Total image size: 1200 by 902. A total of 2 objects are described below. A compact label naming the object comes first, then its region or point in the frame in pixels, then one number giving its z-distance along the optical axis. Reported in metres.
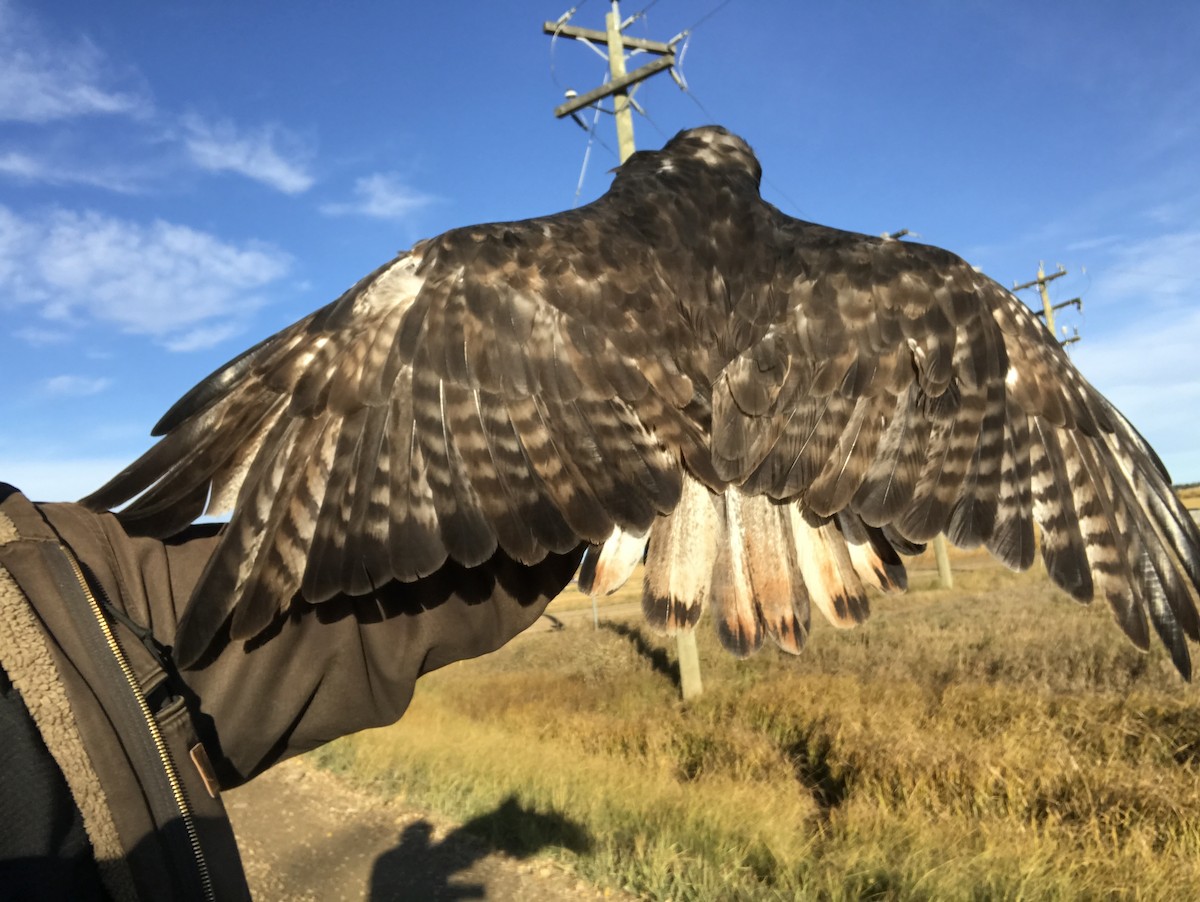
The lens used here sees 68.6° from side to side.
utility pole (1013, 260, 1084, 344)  24.83
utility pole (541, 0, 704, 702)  11.52
